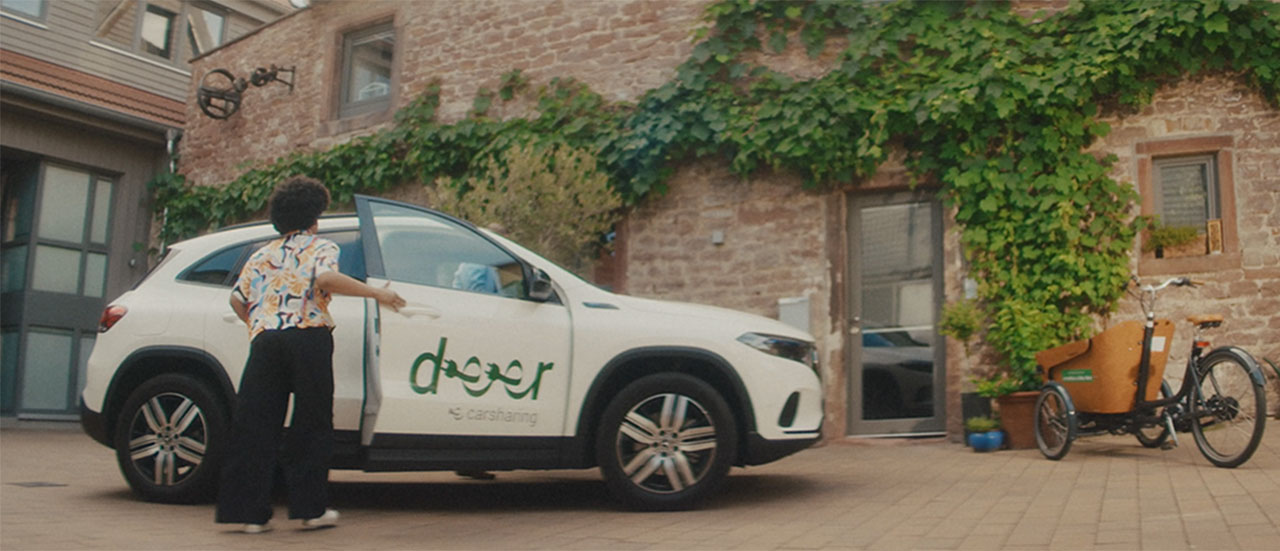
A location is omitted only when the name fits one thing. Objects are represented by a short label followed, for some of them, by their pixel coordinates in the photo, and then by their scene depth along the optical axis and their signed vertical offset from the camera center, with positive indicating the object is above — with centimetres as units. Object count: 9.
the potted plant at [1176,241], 912 +133
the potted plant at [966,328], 895 +56
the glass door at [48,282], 1462 +119
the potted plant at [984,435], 866 -29
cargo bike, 653 +5
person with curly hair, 468 -1
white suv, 537 +4
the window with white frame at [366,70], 1373 +387
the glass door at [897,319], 983 +68
